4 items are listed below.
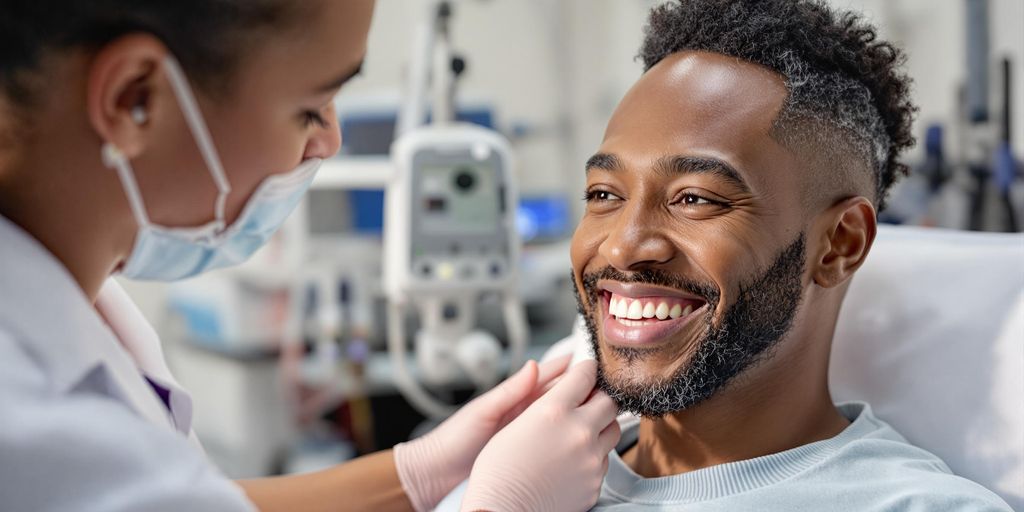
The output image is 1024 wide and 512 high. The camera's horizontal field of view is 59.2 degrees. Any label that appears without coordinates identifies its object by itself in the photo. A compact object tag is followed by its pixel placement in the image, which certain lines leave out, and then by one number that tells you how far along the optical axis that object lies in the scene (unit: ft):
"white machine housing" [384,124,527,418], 8.37
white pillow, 4.60
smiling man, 4.14
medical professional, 2.49
